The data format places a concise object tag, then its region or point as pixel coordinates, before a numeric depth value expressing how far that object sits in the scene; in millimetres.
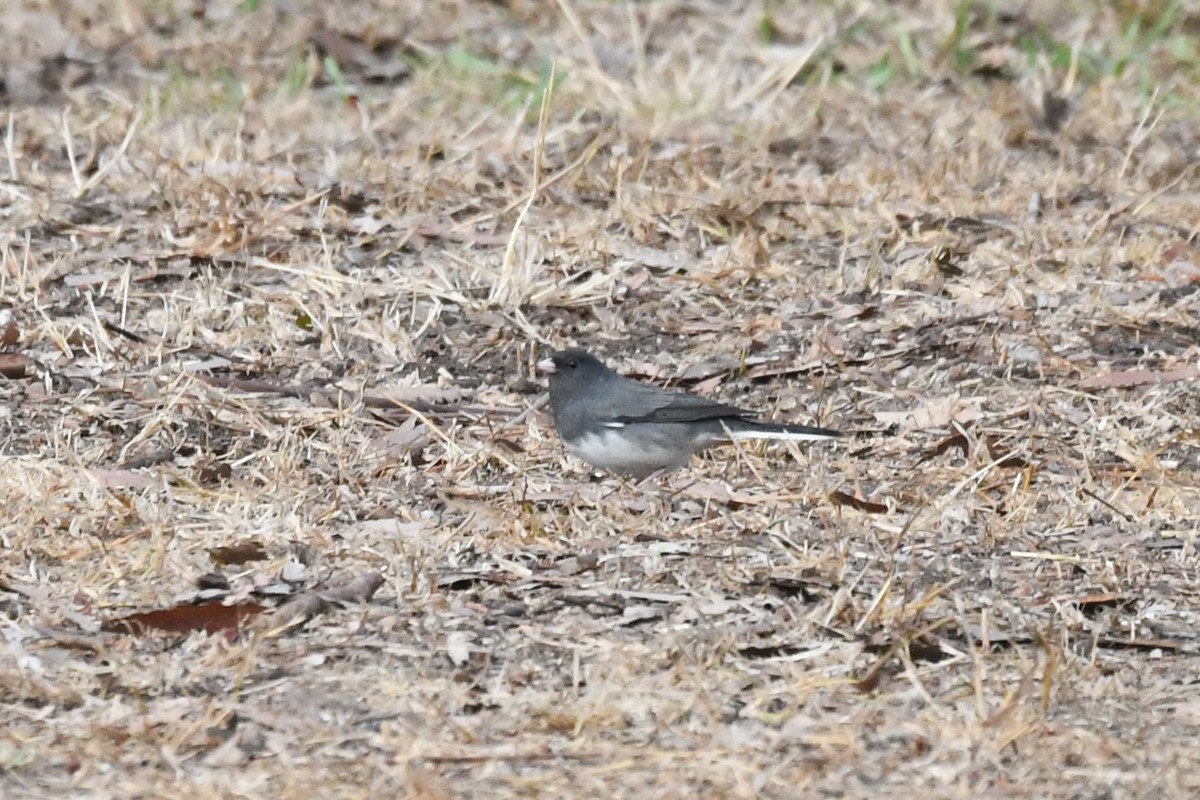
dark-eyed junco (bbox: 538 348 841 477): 8984
